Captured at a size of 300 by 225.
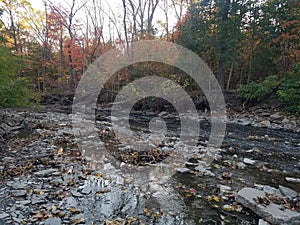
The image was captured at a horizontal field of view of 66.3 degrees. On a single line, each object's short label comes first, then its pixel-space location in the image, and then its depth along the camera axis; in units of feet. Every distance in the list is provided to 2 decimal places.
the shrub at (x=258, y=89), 37.81
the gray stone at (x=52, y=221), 7.82
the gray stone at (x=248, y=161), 14.84
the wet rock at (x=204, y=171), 12.73
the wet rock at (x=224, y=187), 10.80
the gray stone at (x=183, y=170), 13.29
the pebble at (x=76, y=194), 10.09
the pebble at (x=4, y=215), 8.13
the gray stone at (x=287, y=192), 9.88
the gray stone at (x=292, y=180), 11.90
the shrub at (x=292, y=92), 32.37
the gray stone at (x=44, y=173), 12.30
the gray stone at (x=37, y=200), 9.28
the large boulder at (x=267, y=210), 7.66
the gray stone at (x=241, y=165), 14.05
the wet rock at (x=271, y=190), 10.01
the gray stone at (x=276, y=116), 32.67
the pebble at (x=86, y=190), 10.44
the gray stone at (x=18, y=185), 10.65
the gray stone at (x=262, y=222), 7.78
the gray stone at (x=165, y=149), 17.78
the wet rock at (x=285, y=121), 30.27
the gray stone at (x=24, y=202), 9.18
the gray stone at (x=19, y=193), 9.82
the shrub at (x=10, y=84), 21.81
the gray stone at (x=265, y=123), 30.31
